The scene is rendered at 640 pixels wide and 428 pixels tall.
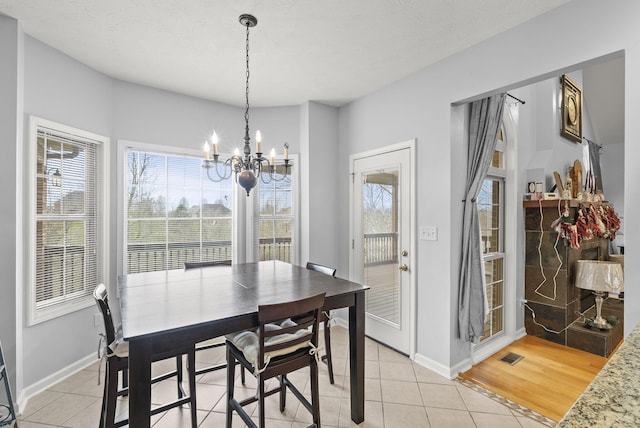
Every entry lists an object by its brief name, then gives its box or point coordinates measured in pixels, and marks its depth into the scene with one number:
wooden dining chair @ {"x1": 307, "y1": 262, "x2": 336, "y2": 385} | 2.48
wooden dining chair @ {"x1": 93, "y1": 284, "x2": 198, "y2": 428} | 1.68
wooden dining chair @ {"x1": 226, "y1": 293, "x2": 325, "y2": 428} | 1.64
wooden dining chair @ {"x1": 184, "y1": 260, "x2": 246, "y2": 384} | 2.62
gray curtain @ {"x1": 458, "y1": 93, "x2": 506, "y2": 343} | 2.68
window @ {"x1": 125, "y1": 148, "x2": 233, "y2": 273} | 3.28
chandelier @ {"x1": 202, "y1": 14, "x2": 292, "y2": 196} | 2.11
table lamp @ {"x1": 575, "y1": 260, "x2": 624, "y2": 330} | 3.00
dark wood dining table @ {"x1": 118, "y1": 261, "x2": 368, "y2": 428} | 1.39
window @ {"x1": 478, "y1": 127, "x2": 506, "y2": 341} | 3.17
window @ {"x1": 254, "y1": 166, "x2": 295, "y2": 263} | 3.90
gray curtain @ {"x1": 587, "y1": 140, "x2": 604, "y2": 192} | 4.85
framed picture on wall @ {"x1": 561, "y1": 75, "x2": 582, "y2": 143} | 3.66
